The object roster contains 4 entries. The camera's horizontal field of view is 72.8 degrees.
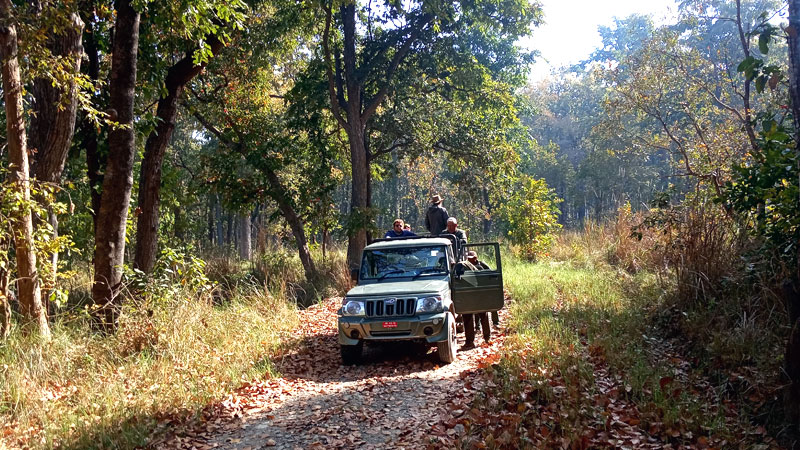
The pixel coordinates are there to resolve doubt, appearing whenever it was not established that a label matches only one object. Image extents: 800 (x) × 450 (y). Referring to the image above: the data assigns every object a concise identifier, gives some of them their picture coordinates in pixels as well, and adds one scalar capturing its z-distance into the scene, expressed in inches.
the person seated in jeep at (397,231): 402.6
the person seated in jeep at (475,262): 382.2
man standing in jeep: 472.7
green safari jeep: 289.4
